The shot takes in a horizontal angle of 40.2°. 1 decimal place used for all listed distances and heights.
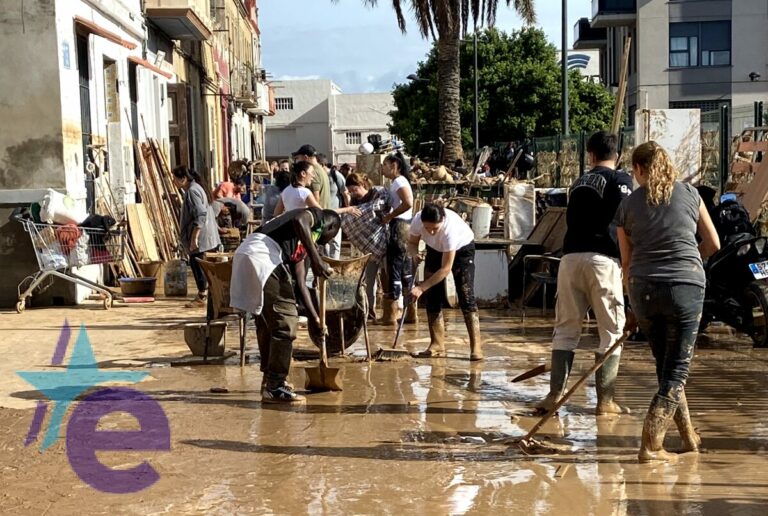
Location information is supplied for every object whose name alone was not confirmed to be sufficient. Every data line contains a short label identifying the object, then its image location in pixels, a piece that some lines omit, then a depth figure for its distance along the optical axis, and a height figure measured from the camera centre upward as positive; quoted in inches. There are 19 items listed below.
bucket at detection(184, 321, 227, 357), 380.2 -59.9
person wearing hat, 495.5 -8.1
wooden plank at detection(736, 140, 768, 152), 520.5 +6.8
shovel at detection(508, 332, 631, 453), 247.9 -62.2
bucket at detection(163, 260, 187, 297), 601.0 -61.7
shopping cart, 515.5 -38.3
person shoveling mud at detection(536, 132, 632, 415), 277.6 -28.3
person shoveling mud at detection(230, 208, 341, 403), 302.8 -31.7
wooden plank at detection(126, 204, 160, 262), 646.5 -37.6
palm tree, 1078.4 +142.7
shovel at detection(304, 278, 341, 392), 324.5 -62.9
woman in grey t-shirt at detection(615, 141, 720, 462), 234.4 -26.3
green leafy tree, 1967.3 +133.6
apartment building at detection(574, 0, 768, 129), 1758.1 +183.9
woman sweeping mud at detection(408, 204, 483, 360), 366.9 -35.4
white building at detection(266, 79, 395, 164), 3449.8 +168.8
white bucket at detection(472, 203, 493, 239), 613.0 -32.0
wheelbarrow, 373.7 -48.4
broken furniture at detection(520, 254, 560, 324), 435.5 -48.3
